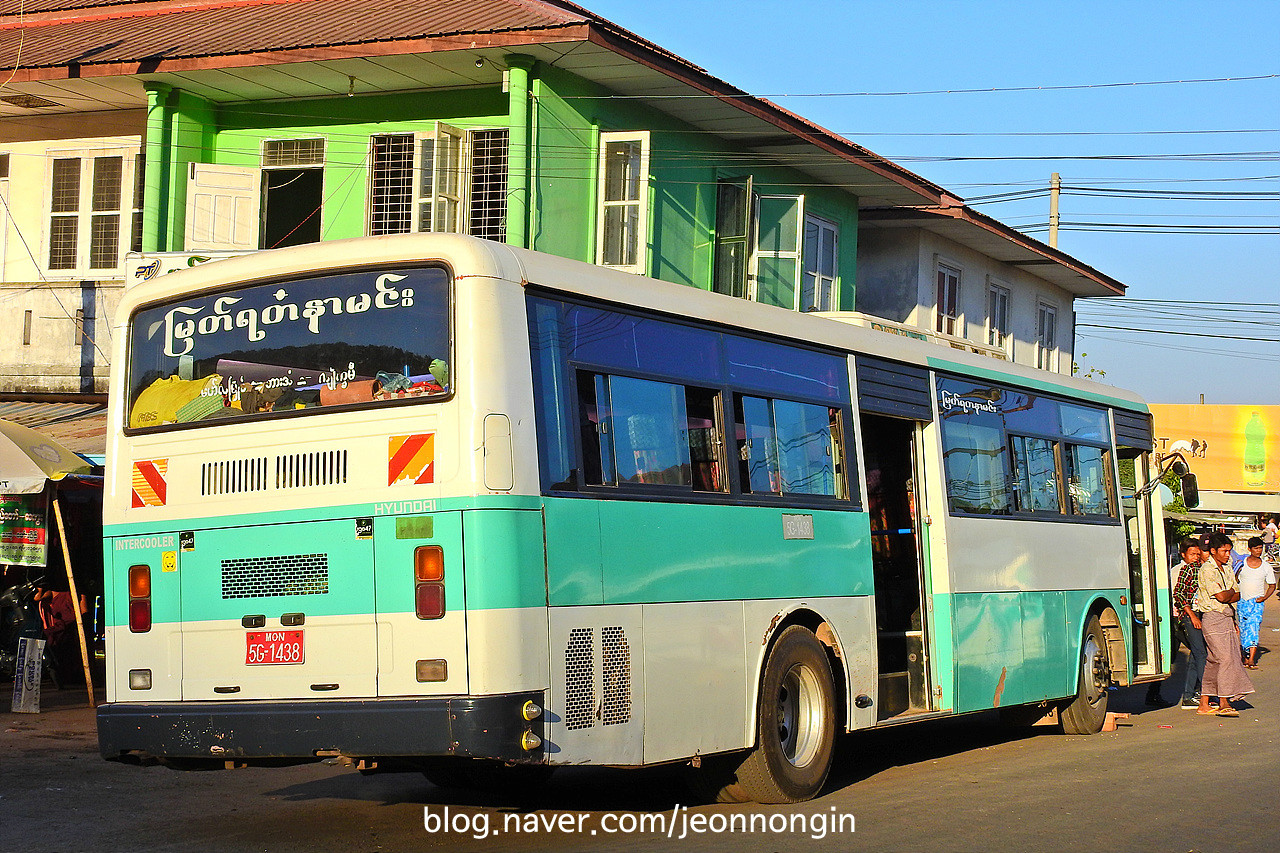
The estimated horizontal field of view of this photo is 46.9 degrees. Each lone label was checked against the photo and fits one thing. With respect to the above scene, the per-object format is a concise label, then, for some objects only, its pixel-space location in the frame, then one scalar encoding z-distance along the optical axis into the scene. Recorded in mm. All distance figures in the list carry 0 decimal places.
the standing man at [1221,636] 15016
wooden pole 14234
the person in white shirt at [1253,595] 20859
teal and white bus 7207
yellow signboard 56781
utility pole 36281
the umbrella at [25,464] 14078
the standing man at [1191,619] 16016
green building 18312
